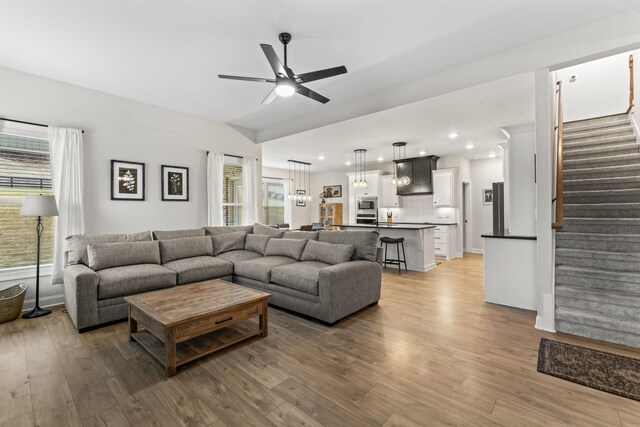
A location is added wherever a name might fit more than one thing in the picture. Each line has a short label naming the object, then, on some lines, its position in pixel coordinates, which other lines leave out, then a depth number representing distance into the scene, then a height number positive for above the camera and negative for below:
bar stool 5.63 -0.93
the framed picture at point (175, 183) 4.91 +0.53
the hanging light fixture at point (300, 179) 10.08 +1.25
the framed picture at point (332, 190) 10.52 +0.80
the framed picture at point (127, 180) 4.35 +0.53
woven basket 3.14 -0.98
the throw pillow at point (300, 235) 4.31 -0.36
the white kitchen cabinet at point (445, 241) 7.29 -0.80
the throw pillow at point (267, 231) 5.05 -0.34
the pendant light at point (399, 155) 6.57 +1.54
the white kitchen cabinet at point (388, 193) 8.58 +0.55
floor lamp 3.28 +0.05
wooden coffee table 2.22 -0.90
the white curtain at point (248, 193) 5.97 +0.41
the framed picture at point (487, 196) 7.89 +0.40
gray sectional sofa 3.06 -0.70
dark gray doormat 2.00 -1.24
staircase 2.80 -0.34
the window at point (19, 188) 3.54 +0.34
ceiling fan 2.68 +1.33
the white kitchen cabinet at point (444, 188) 7.50 +0.62
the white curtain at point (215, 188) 5.40 +0.47
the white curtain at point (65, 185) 3.75 +0.39
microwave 8.89 +0.24
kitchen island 5.79 -0.69
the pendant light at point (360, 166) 7.36 +1.53
